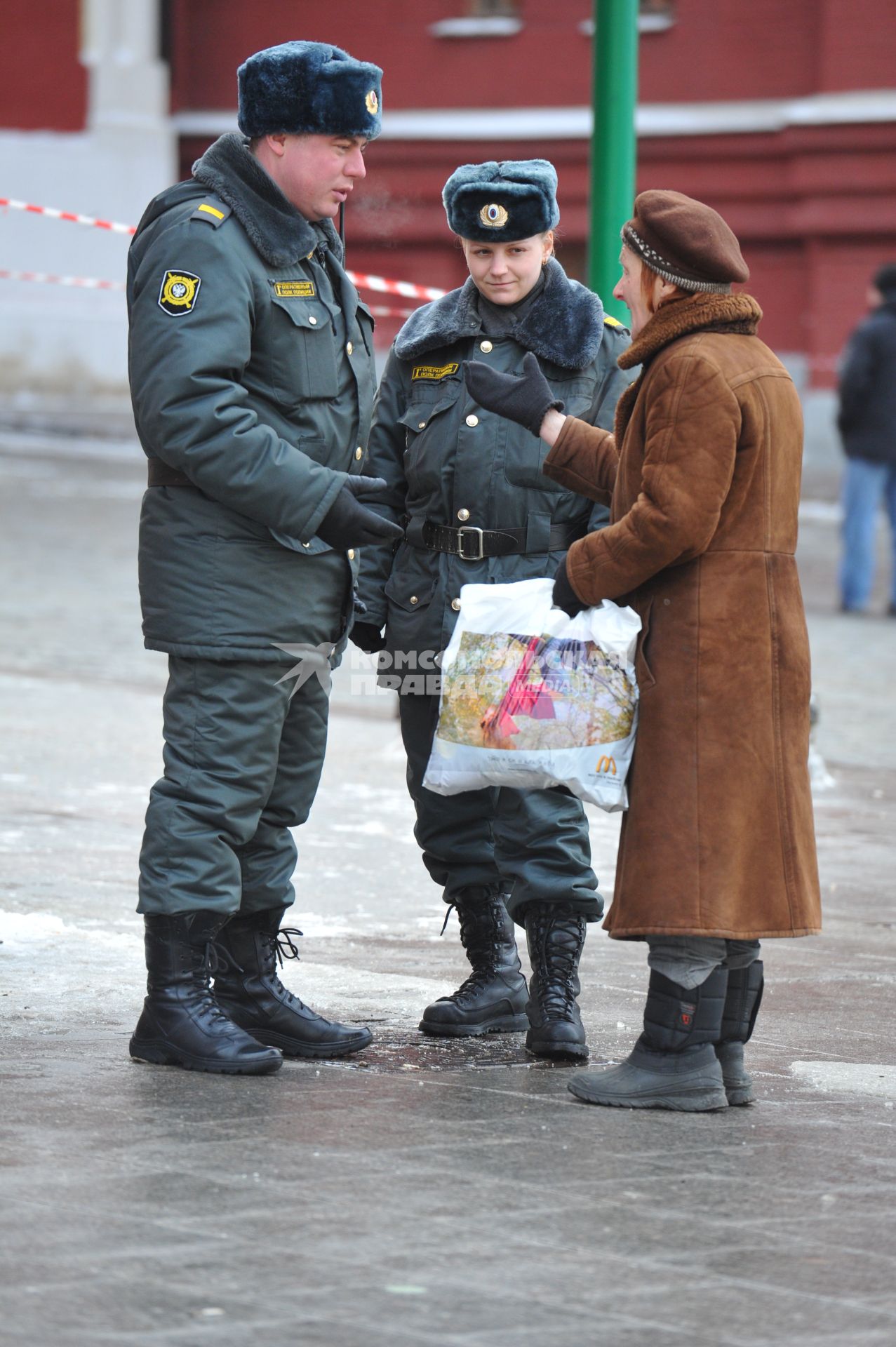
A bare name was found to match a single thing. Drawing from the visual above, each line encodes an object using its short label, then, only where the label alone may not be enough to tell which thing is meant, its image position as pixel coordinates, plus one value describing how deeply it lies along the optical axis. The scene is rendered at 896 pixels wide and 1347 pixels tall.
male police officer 8.56
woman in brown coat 8.28
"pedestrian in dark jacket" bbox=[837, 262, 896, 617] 27.55
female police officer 9.43
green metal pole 15.96
